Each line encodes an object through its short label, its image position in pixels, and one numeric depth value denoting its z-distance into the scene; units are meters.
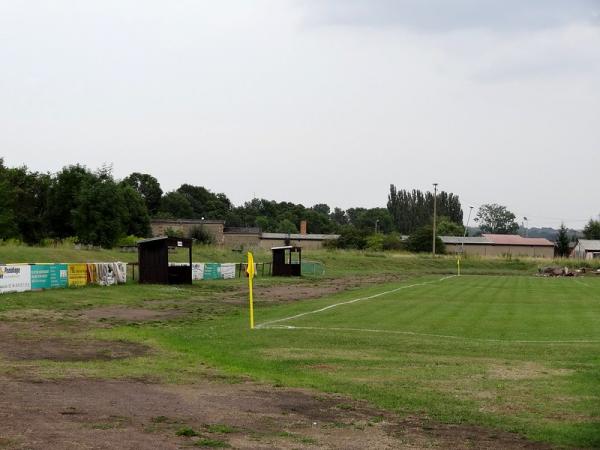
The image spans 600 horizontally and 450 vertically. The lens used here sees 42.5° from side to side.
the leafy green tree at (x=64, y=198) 85.38
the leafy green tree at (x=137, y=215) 97.06
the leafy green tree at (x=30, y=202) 89.38
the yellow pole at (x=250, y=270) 22.23
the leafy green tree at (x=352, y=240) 133.38
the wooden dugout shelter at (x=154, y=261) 47.03
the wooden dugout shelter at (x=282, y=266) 65.82
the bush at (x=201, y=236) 115.50
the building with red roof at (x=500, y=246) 147.12
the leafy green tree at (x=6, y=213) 74.31
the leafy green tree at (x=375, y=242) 128.75
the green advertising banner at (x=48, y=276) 36.81
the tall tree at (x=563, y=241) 143.12
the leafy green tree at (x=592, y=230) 176.12
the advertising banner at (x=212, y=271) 57.28
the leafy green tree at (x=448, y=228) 178.62
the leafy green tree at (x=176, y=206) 178.50
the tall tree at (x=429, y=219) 197.32
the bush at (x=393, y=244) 129.50
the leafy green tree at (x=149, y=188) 166.25
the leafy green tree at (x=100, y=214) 76.00
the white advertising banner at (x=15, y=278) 33.81
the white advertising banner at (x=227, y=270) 60.33
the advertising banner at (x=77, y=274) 40.16
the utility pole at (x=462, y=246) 134.55
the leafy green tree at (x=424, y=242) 125.00
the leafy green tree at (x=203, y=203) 190.12
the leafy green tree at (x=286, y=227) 192.36
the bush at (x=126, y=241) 80.28
